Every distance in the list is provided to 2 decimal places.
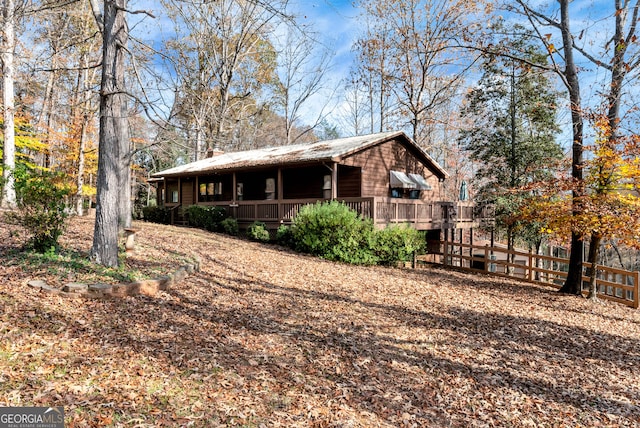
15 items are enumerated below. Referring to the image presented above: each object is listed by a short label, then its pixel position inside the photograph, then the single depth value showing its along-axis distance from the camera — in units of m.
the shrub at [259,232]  15.74
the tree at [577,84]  10.59
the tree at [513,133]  17.52
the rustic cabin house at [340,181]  15.44
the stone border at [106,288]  5.58
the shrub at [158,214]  22.05
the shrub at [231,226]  17.09
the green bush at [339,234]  12.82
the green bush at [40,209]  6.83
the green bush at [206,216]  17.84
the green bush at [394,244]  13.10
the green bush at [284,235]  14.83
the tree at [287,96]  31.48
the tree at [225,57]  25.03
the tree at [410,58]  21.54
